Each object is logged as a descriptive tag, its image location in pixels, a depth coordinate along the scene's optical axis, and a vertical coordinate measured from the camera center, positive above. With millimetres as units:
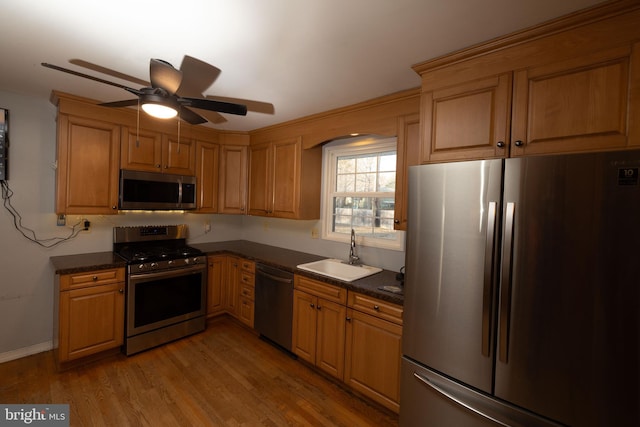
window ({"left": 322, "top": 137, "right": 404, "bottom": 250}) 2785 +204
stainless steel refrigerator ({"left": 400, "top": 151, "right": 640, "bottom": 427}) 1145 -343
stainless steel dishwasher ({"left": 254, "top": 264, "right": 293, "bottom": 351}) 2788 -971
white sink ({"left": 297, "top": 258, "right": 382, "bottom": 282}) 2661 -563
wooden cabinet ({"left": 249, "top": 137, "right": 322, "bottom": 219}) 3127 +322
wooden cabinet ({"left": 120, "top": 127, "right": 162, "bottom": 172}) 2906 +547
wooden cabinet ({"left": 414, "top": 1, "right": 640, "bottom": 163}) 1220 +612
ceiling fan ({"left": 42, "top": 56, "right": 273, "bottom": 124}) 1540 +656
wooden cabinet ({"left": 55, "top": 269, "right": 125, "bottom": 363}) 2436 -984
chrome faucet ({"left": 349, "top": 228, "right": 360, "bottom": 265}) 2875 -453
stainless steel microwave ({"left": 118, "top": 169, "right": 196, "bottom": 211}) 2912 +135
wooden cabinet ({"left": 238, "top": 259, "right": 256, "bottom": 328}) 3219 -967
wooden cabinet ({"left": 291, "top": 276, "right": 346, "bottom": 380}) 2359 -996
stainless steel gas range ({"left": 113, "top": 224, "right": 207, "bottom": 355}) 2760 -841
